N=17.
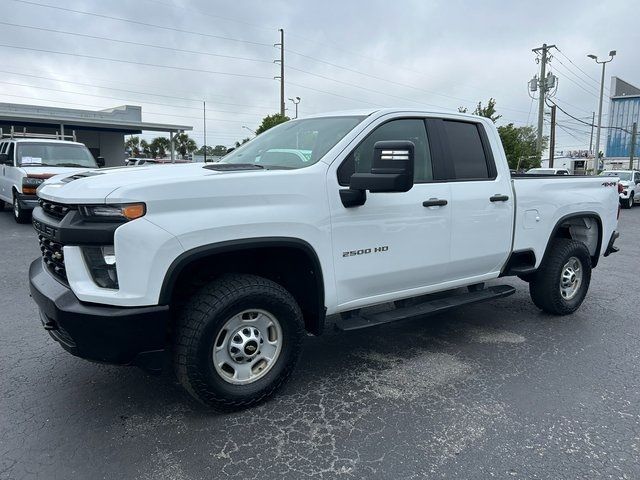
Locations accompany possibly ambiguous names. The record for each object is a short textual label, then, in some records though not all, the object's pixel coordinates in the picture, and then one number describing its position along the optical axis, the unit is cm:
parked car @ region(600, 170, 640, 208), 2206
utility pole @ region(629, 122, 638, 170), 4481
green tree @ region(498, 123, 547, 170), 3466
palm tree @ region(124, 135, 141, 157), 5994
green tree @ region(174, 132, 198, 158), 6325
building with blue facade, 6688
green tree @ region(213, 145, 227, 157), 7452
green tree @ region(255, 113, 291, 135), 3195
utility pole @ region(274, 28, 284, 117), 3706
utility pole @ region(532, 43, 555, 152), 3425
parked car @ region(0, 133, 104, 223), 1096
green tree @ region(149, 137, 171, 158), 5897
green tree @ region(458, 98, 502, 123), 3650
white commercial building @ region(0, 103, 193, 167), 2563
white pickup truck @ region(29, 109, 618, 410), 274
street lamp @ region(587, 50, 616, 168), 3189
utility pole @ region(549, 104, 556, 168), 3718
